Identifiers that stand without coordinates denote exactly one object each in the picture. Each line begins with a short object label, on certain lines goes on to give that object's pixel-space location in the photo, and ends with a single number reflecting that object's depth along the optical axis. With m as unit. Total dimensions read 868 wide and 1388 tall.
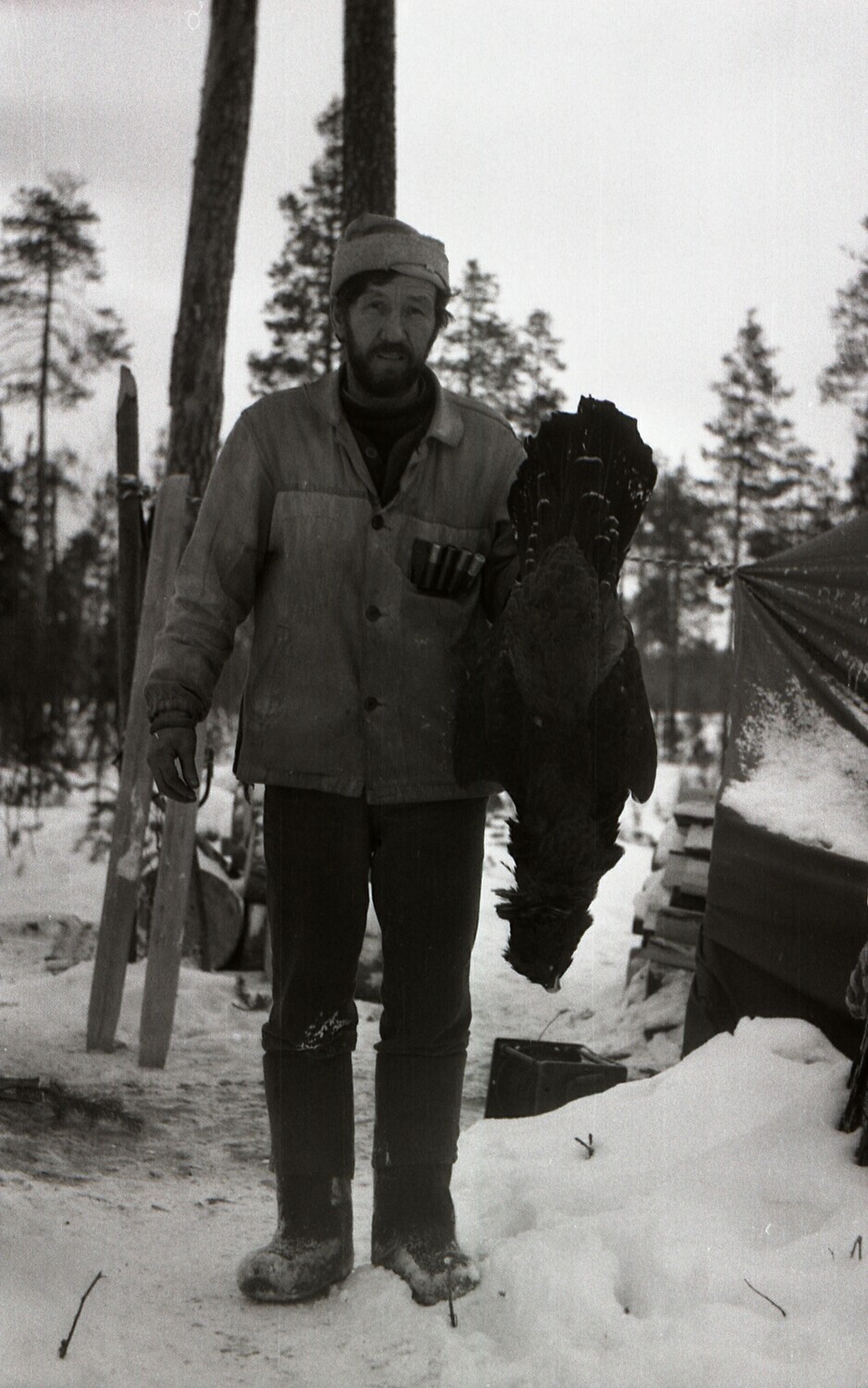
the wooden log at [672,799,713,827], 6.77
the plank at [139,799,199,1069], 5.36
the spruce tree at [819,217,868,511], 22.25
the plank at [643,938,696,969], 6.45
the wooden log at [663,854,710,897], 6.46
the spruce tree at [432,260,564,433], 26.67
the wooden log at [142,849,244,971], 7.34
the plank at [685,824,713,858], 6.54
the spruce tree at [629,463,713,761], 36.03
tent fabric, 4.46
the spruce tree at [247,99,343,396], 22.91
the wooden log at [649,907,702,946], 6.49
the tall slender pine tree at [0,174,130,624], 21.23
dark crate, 4.62
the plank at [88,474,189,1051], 5.37
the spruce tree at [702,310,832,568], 33.53
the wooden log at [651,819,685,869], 6.84
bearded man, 3.06
